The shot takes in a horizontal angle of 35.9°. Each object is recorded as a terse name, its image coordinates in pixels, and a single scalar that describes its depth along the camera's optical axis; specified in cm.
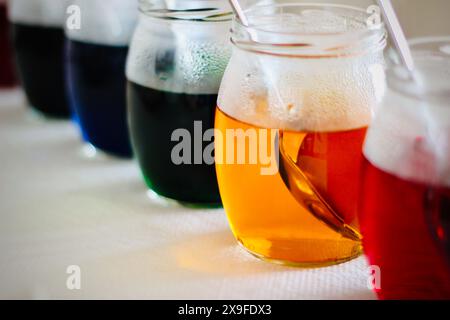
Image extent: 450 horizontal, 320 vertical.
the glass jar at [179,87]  72
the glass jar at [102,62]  84
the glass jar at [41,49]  97
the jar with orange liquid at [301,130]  60
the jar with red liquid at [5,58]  119
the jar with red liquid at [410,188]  50
